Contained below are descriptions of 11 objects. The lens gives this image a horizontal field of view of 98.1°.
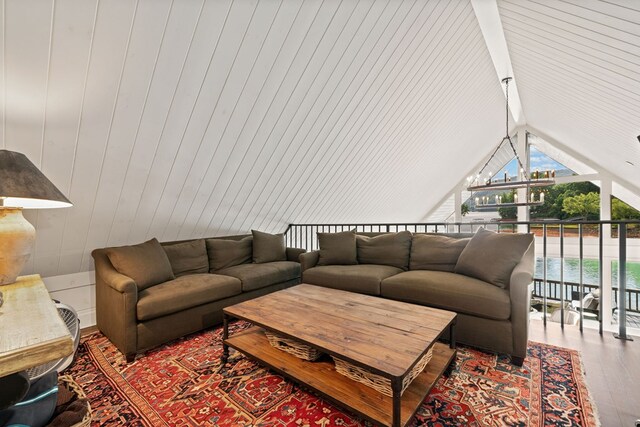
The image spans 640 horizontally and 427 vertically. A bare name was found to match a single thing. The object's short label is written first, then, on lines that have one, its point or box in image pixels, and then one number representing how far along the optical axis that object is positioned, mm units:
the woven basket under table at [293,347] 1780
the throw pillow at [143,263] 2496
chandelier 3123
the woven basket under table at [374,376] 1427
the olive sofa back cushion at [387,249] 3168
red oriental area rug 1506
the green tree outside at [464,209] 7516
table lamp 1440
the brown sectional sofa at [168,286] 2240
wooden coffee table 1329
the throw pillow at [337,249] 3422
